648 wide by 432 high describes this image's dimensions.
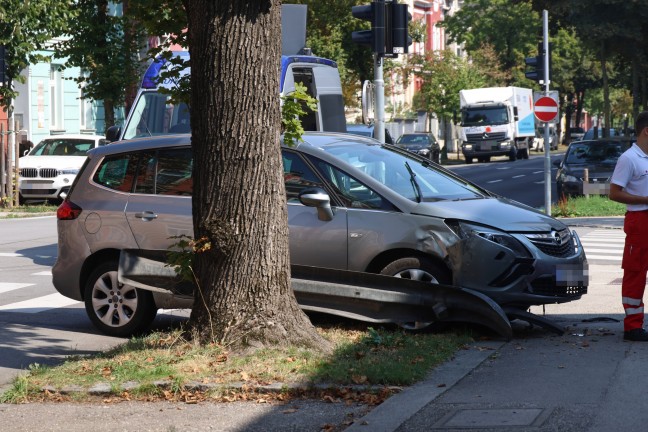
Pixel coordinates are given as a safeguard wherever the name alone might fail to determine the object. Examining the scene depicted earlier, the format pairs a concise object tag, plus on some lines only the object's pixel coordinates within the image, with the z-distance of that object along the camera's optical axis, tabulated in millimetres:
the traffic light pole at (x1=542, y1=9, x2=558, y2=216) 24531
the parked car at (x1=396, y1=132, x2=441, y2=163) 55000
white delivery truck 59438
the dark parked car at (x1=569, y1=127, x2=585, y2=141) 83938
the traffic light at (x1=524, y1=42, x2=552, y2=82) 25203
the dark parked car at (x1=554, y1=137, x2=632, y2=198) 28375
